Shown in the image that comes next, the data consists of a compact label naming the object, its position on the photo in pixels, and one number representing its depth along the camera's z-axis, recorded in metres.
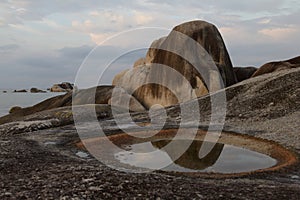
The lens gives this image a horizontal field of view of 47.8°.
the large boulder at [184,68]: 37.91
